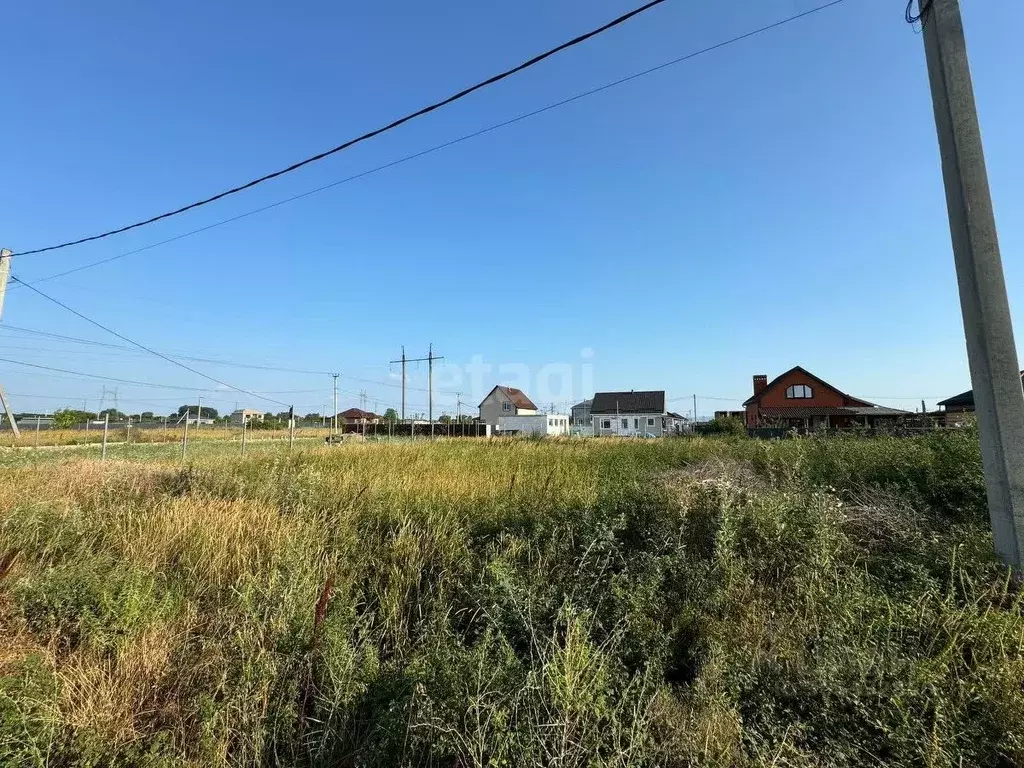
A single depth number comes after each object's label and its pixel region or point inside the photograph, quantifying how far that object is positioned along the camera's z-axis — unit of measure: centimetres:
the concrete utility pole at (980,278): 315
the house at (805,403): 3456
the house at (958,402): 2736
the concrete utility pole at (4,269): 1010
